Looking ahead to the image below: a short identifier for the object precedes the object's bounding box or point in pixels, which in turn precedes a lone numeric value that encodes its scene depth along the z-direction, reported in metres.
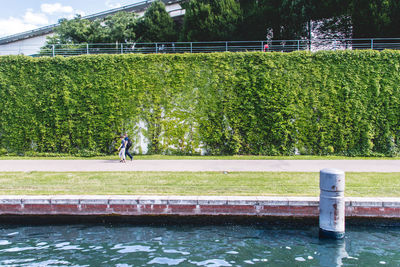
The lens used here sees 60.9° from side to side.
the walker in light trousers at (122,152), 14.11
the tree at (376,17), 20.86
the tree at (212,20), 25.06
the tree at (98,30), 27.88
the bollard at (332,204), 6.41
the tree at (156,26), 28.11
